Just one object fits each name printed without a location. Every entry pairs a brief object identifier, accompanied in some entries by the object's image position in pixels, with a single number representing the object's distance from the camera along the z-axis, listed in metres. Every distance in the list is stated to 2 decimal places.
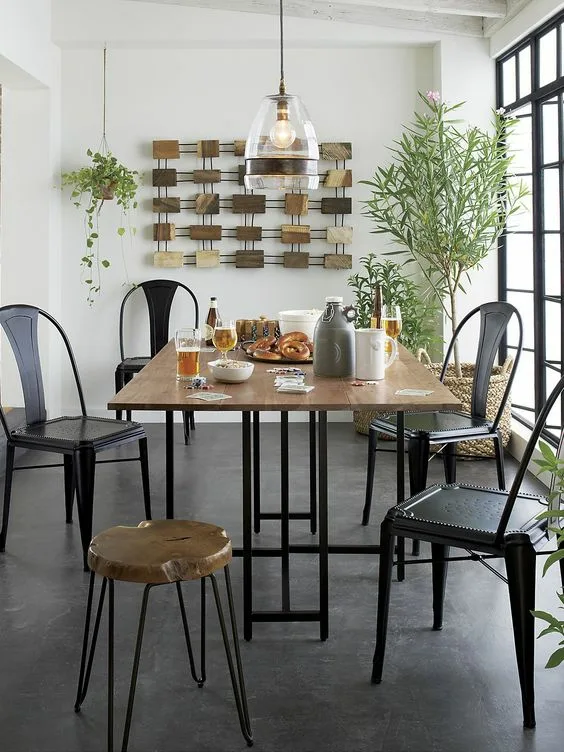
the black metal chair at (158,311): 6.50
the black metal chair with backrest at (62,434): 3.70
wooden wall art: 6.68
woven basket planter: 5.63
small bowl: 3.09
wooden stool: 2.15
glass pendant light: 3.47
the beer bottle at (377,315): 3.47
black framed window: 5.18
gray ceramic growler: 3.15
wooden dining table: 2.72
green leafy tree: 5.64
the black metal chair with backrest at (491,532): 2.44
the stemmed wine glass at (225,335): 3.28
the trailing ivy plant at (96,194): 6.45
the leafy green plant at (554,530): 1.72
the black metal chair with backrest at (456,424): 3.77
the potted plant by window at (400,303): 6.10
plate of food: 3.61
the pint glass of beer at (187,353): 3.11
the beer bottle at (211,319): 3.93
